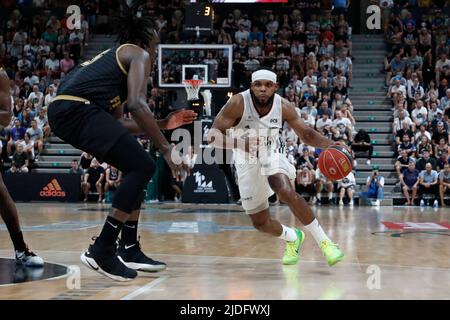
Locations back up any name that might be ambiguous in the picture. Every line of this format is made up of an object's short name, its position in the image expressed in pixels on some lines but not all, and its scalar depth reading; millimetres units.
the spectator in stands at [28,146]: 17891
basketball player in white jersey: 5855
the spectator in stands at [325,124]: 17094
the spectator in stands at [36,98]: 19281
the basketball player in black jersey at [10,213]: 5402
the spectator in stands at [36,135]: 18578
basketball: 6156
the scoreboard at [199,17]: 17547
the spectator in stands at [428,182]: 16266
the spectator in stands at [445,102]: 17844
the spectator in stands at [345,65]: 19891
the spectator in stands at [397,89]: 18616
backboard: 17359
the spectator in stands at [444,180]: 16125
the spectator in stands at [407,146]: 16984
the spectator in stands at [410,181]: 16328
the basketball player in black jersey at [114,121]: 4645
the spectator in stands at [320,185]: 16328
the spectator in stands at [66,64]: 20547
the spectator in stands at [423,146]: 16703
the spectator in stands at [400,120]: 17625
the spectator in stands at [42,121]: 18922
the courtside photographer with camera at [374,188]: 16297
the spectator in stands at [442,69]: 19156
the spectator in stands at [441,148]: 16594
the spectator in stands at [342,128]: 16922
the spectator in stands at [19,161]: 17355
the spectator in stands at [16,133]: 18344
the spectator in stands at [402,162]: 16869
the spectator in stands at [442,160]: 16375
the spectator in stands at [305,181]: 16297
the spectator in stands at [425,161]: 16484
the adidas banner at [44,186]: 16922
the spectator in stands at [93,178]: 16998
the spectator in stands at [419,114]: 17594
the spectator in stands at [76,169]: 17284
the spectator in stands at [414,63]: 19312
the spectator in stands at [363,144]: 17297
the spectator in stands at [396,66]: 19859
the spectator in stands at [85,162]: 17469
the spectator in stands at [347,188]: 16141
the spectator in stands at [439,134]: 17000
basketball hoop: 16512
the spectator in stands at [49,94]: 19047
